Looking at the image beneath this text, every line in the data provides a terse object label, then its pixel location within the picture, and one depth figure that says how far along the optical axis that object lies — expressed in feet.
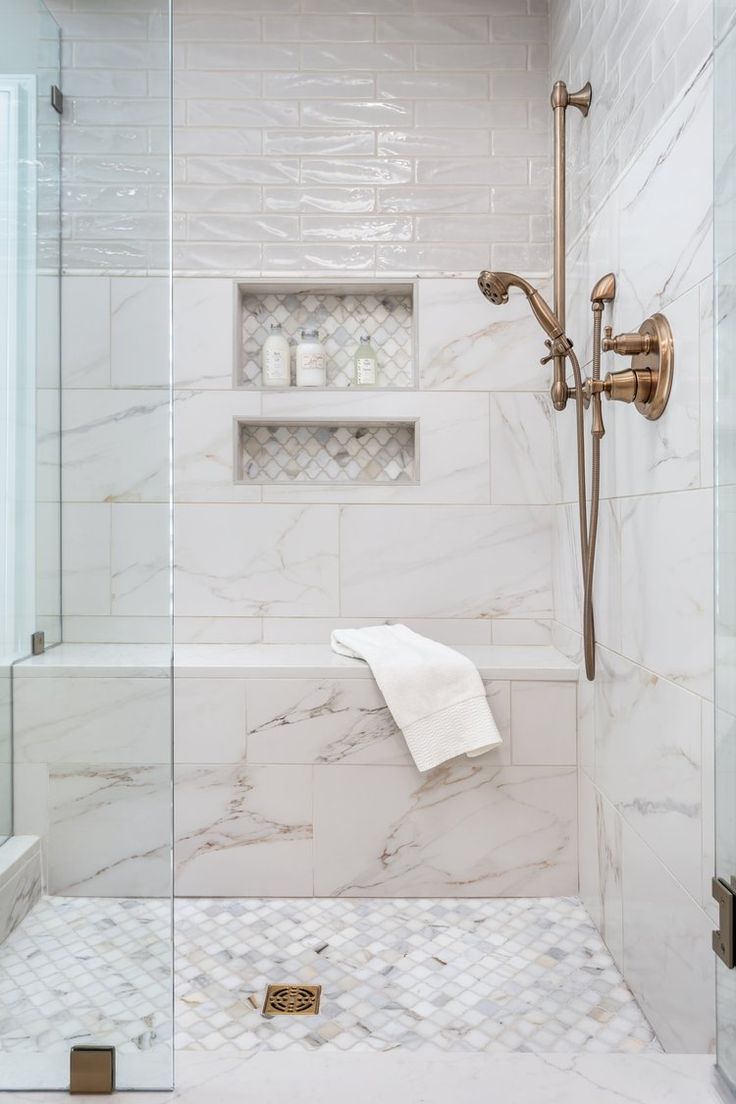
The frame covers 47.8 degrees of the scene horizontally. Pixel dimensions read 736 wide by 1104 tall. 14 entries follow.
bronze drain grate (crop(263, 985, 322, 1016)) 5.11
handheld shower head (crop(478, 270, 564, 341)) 6.45
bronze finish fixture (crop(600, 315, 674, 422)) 4.87
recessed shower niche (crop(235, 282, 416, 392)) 8.61
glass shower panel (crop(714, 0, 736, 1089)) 2.89
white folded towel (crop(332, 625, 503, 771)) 6.63
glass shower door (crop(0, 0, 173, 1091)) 2.88
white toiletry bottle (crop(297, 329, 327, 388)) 8.28
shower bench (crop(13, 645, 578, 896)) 6.86
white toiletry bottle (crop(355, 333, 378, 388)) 8.32
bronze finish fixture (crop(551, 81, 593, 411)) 6.56
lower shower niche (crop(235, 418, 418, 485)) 8.59
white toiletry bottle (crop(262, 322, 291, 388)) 8.30
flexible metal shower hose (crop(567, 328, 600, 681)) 6.01
